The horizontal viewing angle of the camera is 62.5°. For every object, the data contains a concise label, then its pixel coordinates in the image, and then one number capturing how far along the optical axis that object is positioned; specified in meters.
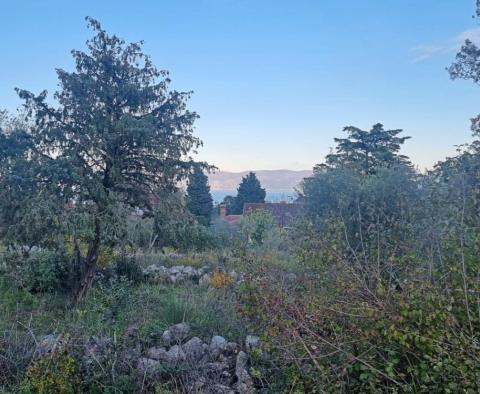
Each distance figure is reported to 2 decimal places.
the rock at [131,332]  3.89
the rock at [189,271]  8.30
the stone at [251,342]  3.54
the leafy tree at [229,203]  30.96
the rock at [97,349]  3.44
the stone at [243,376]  3.13
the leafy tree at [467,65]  10.17
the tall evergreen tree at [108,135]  5.88
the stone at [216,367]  3.42
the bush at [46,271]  6.86
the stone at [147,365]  3.38
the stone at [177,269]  8.39
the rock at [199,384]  3.18
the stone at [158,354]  3.57
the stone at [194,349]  3.56
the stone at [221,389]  3.15
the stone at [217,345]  3.68
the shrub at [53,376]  3.11
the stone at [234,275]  6.75
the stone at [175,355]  3.51
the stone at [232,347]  3.72
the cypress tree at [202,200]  23.30
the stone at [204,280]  7.33
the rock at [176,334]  3.92
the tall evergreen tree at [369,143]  20.28
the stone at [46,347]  3.45
